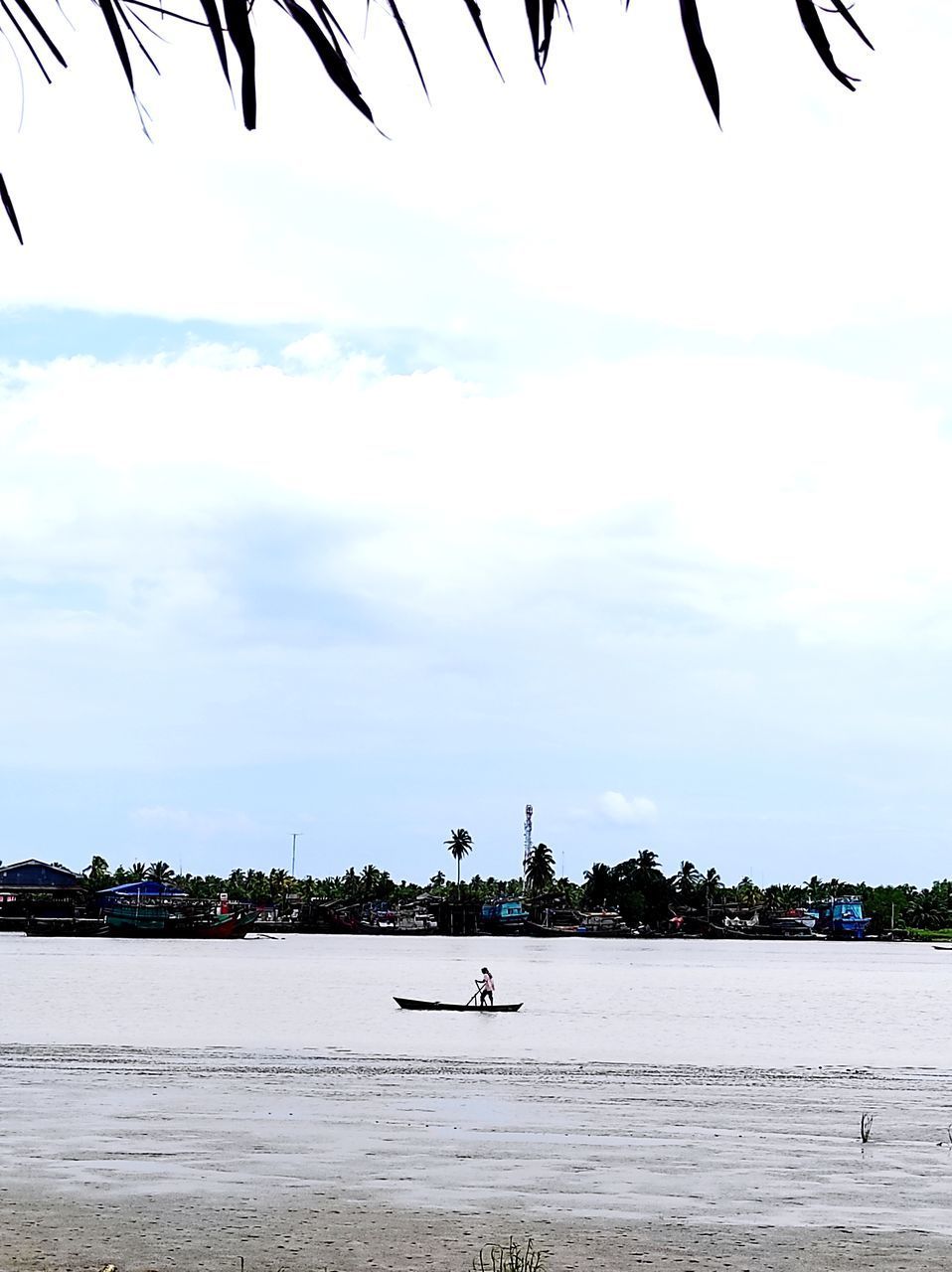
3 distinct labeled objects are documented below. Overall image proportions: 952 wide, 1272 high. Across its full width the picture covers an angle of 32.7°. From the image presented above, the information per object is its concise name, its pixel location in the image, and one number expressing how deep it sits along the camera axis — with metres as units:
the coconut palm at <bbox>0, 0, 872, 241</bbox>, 4.46
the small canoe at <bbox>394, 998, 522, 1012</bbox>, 72.00
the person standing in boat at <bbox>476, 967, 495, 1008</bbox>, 75.17
